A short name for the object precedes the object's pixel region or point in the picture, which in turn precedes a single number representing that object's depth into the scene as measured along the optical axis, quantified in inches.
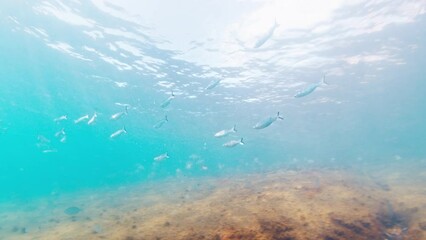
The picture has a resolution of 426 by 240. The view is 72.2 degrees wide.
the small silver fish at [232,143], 461.2
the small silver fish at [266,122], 352.8
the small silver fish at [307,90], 365.1
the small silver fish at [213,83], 426.0
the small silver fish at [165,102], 457.4
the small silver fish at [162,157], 568.3
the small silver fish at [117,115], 538.2
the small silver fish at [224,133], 465.7
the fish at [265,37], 333.1
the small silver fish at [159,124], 544.9
